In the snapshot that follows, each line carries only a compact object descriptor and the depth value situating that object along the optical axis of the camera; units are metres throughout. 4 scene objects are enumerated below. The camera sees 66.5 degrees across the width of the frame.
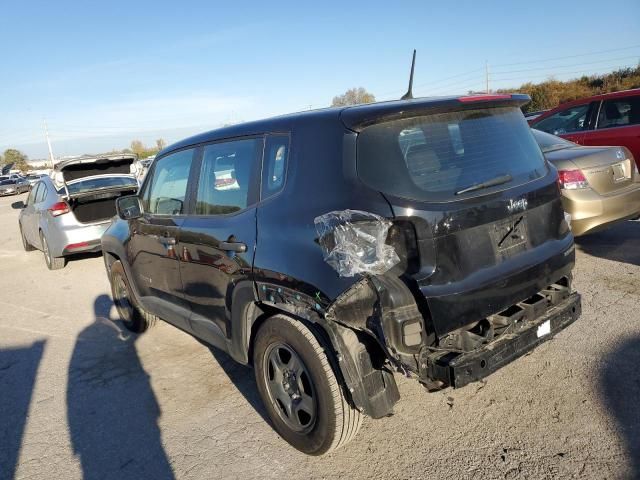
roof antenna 3.36
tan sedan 5.18
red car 7.11
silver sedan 8.08
